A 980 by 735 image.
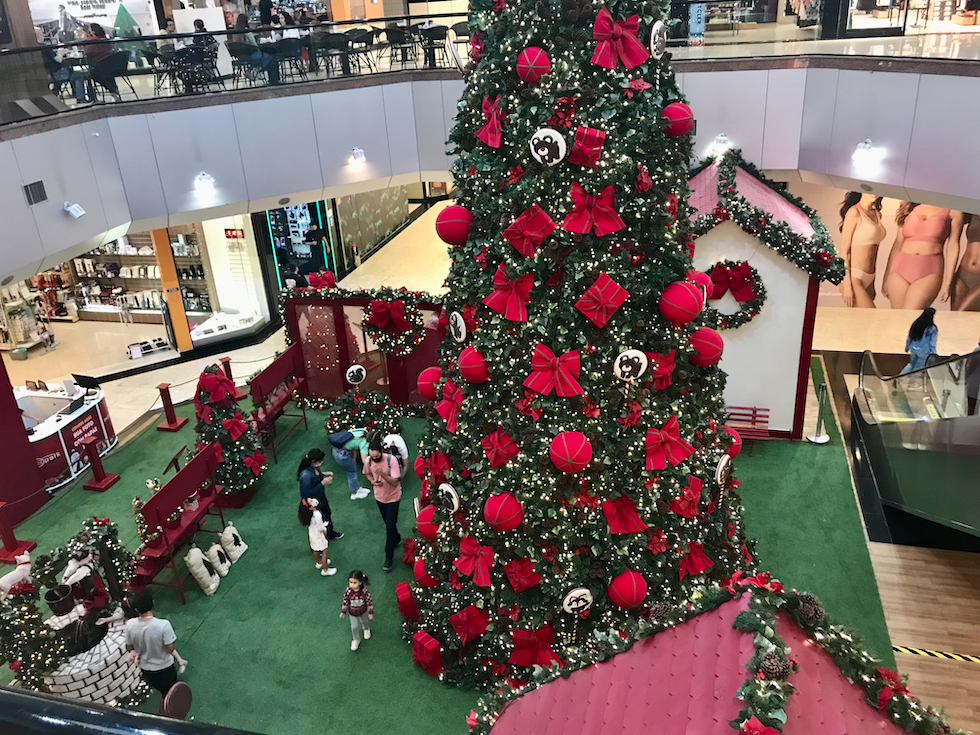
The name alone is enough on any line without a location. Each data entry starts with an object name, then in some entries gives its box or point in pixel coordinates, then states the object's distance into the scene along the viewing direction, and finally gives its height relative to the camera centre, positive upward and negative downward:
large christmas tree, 4.97 -2.26
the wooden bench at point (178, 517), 7.40 -4.54
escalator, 6.79 -4.27
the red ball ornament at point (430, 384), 6.49 -2.81
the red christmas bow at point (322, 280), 10.89 -3.27
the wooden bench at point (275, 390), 9.91 -4.53
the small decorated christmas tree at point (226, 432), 8.76 -4.15
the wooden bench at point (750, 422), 9.66 -4.91
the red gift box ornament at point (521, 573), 5.77 -3.85
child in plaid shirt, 6.55 -4.49
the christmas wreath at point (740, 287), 9.05 -3.11
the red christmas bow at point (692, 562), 5.91 -3.95
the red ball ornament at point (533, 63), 4.84 -0.27
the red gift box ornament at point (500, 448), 5.57 -2.87
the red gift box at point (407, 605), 6.84 -4.75
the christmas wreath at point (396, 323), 10.27 -3.68
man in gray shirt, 6.00 -4.36
